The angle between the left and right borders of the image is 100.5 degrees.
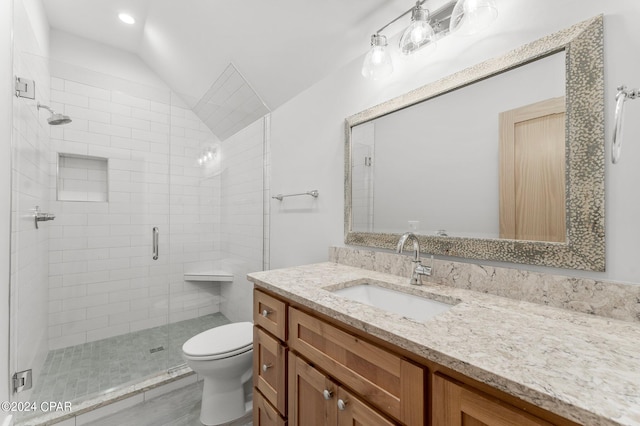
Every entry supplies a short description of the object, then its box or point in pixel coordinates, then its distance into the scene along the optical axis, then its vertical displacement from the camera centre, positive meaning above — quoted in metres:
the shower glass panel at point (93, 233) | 1.74 -0.15
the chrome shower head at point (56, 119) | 2.03 +0.74
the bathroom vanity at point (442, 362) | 0.47 -0.31
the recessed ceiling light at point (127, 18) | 2.33 +1.75
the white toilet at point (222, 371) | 1.50 -0.92
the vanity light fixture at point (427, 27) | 0.99 +0.79
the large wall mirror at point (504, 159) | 0.84 +0.22
